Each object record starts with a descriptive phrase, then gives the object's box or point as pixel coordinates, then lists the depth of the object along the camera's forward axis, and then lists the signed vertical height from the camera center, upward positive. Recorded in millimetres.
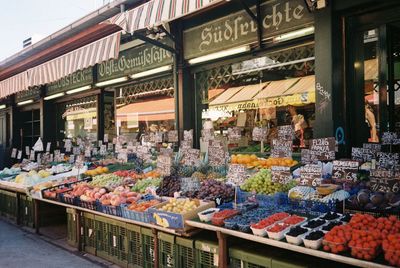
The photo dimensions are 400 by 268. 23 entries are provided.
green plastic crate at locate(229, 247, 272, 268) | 3446 -1255
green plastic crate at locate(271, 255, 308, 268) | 3260 -1203
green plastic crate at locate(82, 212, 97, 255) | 5809 -1623
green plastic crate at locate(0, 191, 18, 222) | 8467 -1696
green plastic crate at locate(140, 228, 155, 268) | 4730 -1508
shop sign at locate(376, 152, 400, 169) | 3721 -325
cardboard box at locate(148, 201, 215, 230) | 4043 -966
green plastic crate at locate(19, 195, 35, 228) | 7754 -1676
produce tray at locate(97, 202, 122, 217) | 5008 -1081
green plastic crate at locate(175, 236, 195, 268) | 4137 -1398
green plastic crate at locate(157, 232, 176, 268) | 4359 -1434
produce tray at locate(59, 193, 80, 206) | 5957 -1094
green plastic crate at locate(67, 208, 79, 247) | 6203 -1625
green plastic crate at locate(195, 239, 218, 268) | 3885 -1338
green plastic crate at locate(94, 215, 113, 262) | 5527 -1613
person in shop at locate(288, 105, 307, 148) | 6411 +92
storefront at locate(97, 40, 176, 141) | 8375 +1175
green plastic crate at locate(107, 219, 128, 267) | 5168 -1587
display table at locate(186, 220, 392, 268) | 2707 -999
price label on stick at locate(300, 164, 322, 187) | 3812 -480
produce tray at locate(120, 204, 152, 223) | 4495 -1048
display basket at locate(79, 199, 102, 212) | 5482 -1095
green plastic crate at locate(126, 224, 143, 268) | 4906 -1550
